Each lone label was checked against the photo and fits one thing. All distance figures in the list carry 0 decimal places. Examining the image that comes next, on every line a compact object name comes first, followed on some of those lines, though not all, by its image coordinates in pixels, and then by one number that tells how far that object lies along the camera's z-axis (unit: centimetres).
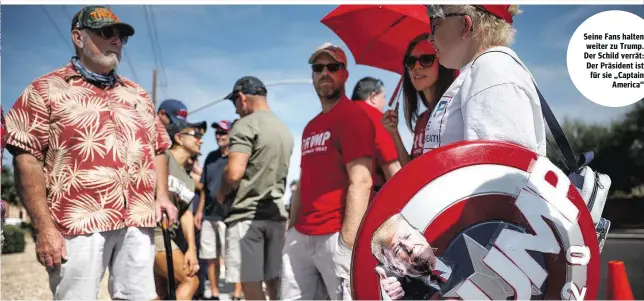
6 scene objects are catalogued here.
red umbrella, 326
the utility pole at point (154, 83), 2282
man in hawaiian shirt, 254
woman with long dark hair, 281
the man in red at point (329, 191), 294
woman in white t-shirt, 145
